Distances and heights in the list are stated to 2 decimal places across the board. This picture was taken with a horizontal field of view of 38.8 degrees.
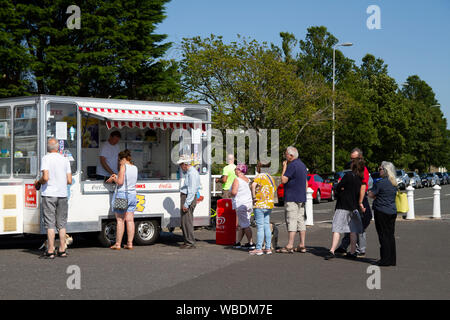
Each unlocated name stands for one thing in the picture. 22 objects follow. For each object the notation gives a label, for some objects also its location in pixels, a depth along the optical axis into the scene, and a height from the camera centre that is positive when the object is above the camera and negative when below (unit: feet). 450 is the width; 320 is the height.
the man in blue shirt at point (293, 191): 37.73 -1.58
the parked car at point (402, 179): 151.57 -3.46
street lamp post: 132.50 +25.03
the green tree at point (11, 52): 91.76 +16.14
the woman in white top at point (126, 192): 39.65 -1.72
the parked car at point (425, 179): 196.18 -4.57
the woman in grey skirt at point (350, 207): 36.14 -2.43
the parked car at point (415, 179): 177.45 -4.19
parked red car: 95.15 -3.66
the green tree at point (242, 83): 111.65 +14.54
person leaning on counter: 41.24 +0.42
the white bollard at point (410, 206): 64.23 -4.20
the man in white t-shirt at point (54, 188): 35.81 -1.34
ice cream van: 38.52 +0.70
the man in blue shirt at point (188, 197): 40.37 -2.09
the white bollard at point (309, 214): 59.77 -4.64
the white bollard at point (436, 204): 65.72 -4.11
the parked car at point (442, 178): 225.33 -4.90
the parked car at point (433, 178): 204.74 -4.35
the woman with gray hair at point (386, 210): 33.37 -2.41
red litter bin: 42.68 -3.79
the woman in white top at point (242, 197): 38.96 -2.00
